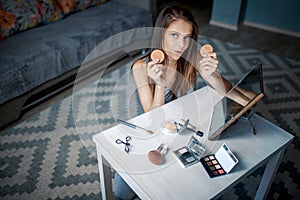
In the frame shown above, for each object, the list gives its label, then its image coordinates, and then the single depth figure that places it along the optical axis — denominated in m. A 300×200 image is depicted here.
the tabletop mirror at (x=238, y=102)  0.93
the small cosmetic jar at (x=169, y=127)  1.01
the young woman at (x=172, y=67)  0.98
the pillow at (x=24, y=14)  1.85
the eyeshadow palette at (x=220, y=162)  0.88
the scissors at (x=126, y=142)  0.94
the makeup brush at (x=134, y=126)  1.01
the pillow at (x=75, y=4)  2.22
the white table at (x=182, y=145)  0.84
